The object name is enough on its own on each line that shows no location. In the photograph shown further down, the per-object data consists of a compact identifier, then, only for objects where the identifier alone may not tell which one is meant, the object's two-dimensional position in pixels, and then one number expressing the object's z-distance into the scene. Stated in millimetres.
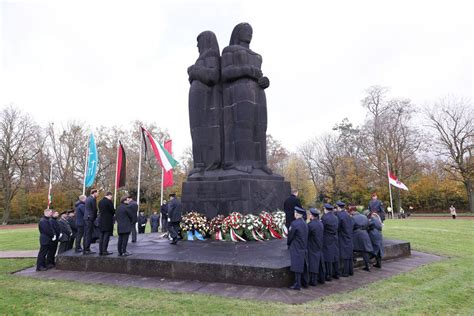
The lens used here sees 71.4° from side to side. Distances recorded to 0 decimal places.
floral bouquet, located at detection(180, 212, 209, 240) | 10375
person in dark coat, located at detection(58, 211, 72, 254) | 9773
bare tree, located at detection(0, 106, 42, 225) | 38656
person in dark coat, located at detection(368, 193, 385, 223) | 13150
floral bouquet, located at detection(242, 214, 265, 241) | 9773
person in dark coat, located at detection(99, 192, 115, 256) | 8469
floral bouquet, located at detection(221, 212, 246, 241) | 9773
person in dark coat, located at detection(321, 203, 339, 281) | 6848
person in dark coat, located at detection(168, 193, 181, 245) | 9836
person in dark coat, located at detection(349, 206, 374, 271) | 7852
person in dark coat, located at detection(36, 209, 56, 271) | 9016
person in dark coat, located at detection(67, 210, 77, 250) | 10297
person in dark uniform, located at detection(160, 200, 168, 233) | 15909
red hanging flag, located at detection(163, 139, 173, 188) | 19488
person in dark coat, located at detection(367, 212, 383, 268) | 8159
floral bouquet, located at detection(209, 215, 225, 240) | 10047
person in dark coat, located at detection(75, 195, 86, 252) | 9445
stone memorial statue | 11109
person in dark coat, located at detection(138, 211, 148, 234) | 17406
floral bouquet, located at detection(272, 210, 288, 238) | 10422
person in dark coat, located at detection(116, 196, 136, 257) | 8289
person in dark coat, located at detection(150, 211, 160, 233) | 17766
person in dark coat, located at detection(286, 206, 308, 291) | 6082
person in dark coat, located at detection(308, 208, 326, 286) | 6383
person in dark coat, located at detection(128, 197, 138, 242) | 8641
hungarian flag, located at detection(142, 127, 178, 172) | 15562
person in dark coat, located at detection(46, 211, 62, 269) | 9336
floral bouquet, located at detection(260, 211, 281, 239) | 10117
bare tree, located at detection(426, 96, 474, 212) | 37438
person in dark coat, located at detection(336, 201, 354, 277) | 7285
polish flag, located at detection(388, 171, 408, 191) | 23266
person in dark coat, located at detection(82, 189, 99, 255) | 8781
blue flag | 15891
